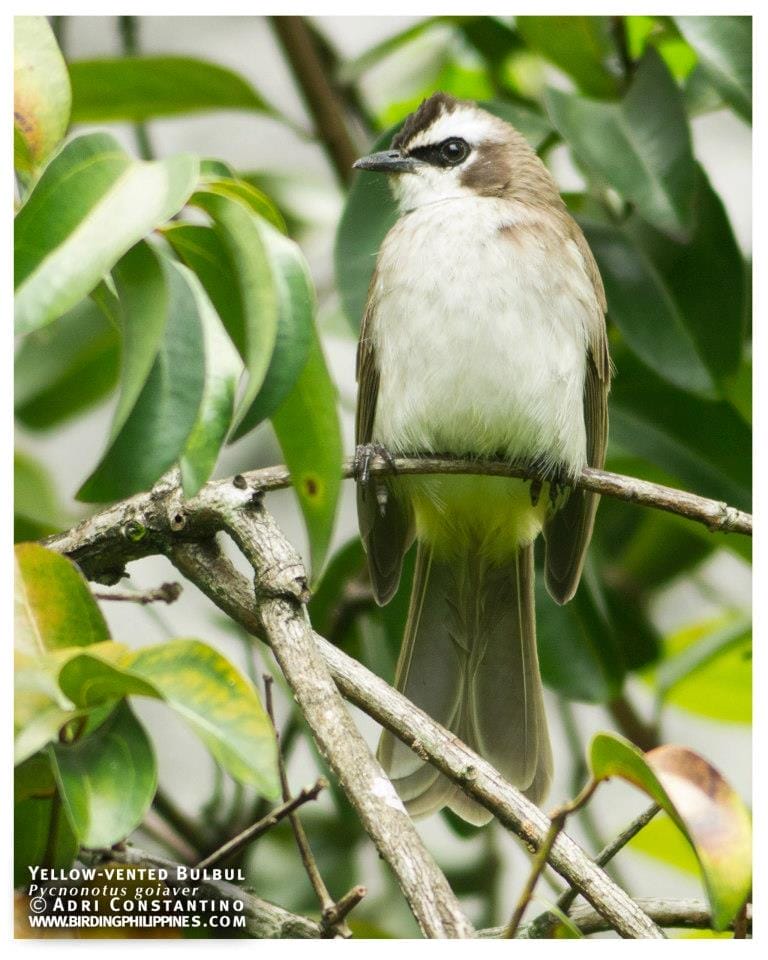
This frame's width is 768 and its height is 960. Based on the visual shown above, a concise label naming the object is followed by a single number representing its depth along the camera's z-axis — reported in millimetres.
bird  4044
